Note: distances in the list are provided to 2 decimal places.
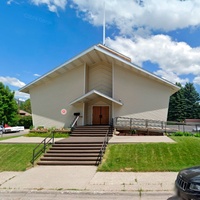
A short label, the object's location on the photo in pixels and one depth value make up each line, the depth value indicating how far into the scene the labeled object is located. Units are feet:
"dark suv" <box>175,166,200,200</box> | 14.08
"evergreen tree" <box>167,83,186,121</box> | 191.68
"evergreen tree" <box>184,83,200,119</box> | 195.90
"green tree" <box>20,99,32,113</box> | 287.69
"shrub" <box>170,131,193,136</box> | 53.21
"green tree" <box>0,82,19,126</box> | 122.72
